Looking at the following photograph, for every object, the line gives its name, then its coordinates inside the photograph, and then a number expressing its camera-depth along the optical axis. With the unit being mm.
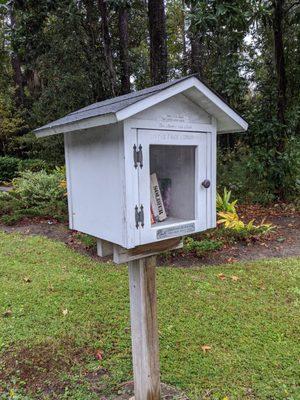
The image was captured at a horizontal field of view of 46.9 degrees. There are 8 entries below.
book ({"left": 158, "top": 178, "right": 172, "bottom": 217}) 1872
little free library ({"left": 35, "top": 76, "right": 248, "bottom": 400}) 1528
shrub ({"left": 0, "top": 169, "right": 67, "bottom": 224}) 6414
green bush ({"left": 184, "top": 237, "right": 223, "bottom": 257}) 4496
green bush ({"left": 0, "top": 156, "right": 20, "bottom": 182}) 13531
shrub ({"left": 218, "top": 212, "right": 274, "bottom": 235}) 4992
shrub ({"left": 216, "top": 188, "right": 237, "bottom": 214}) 5594
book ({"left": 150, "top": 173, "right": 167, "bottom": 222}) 1749
